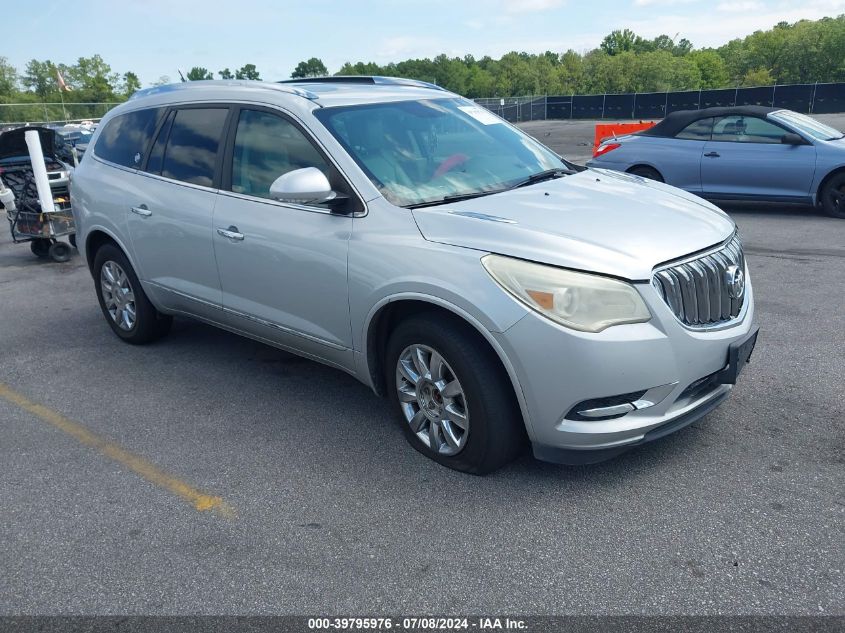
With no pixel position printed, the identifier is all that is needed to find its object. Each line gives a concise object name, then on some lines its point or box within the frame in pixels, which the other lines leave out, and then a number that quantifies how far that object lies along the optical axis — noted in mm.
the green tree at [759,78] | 93188
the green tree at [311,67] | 122219
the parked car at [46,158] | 9500
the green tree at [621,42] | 146500
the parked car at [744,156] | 9750
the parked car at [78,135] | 19875
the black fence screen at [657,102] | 38812
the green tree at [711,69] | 109062
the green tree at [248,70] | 123575
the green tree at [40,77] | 104312
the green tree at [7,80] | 90312
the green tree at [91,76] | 104312
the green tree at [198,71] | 120531
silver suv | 3189
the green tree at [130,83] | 111725
